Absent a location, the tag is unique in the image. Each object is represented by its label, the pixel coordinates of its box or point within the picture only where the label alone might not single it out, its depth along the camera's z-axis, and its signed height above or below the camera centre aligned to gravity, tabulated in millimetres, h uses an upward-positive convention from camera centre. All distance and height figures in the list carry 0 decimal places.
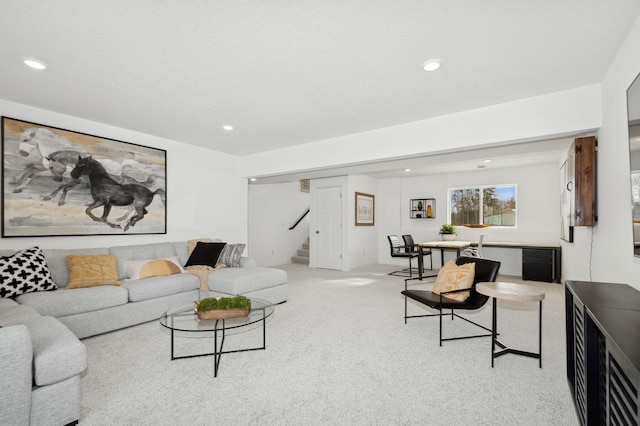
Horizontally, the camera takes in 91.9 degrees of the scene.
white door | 7480 -289
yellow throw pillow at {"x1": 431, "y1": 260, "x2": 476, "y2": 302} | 3092 -648
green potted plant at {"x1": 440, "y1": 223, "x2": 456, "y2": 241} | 6932 -360
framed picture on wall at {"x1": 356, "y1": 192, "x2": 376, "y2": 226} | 7698 +183
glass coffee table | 2395 -856
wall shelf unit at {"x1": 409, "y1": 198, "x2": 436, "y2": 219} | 7809 +207
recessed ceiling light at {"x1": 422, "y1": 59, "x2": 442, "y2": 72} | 2575 +1288
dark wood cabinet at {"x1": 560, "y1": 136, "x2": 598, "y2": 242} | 2854 +335
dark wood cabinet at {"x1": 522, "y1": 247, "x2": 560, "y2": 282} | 5883 -921
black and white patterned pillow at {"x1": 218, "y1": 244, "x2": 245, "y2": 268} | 4570 -582
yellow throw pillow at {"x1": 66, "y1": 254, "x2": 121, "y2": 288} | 3287 -601
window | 6891 +252
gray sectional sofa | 1549 -824
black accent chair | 2940 -819
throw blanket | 3990 -745
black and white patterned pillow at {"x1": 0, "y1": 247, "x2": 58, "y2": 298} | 2885 -558
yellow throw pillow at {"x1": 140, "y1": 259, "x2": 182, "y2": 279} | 3842 -668
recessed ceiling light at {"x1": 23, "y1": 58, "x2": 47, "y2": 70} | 2559 +1290
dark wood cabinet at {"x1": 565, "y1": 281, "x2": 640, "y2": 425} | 1025 -579
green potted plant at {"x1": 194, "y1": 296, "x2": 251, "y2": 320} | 2484 -749
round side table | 2400 -617
